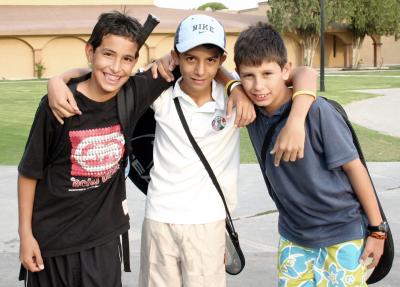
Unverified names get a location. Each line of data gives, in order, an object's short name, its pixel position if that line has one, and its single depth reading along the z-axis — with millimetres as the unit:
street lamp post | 20300
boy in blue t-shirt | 2516
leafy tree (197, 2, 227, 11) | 90750
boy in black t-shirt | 2555
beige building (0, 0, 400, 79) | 36219
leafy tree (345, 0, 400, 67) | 40331
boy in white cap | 2789
